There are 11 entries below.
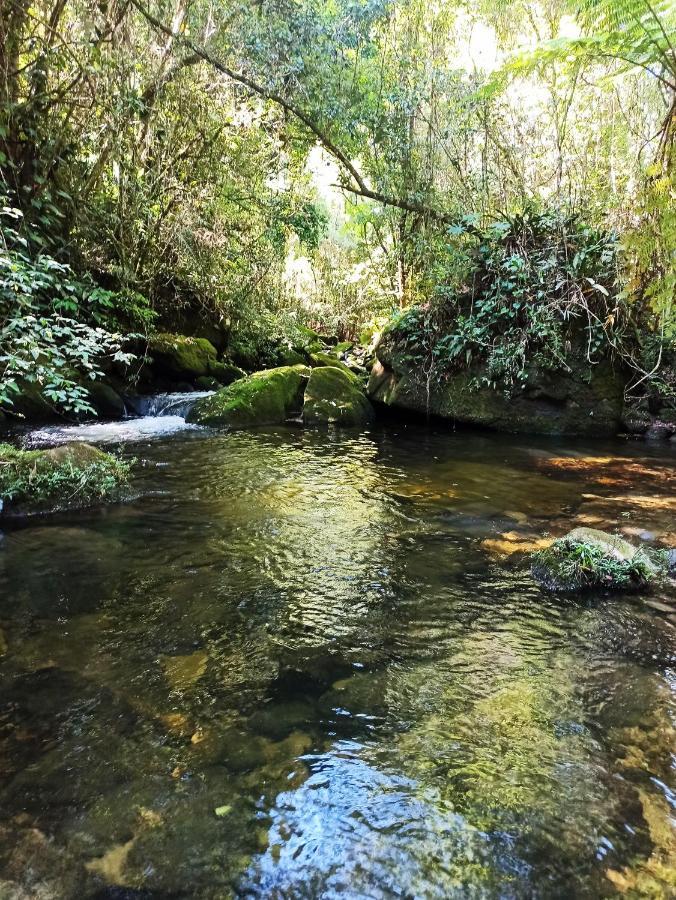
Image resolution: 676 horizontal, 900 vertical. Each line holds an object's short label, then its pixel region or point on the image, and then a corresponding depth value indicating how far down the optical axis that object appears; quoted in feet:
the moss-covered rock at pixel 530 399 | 33.06
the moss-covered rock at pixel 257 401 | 35.04
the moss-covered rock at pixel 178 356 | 41.01
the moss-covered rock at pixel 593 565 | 13.41
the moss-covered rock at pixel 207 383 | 43.60
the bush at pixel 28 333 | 14.78
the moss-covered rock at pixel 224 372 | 45.15
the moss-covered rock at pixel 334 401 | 37.50
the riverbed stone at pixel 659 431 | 32.07
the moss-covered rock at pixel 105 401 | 35.55
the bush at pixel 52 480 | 17.83
